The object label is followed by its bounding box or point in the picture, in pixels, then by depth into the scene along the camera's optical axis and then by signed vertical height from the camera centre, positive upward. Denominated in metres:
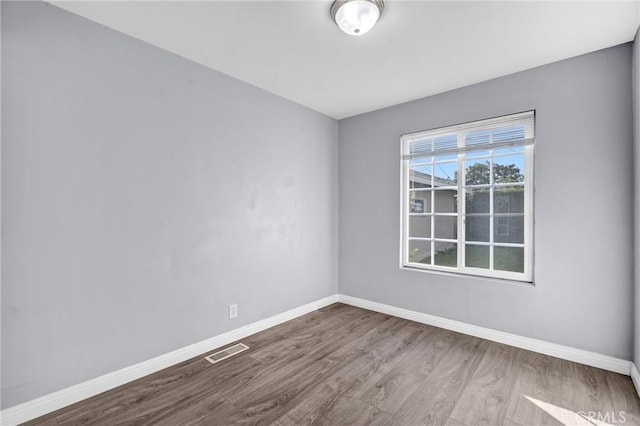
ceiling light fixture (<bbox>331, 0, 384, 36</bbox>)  1.86 +1.31
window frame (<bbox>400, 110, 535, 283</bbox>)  2.80 +0.01
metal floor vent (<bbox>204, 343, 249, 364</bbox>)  2.56 -1.28
